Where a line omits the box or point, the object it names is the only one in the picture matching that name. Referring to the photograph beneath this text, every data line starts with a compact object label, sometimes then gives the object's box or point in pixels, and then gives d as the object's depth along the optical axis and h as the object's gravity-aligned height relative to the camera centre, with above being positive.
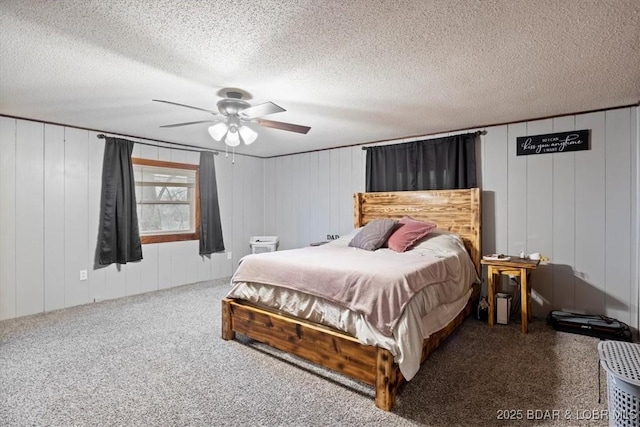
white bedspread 2.00 -0.72
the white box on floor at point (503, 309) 3.34 -1.01
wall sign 3.38 +0.75
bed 2.03 -0.89
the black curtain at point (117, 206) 4.18 +0.10
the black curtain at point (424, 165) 4.01 +0.64
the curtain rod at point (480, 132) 3.94 +0.98
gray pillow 3.65 -0.26
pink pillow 3.51 -0.25
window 4.61 +0.19
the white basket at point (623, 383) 1.42 -0.78
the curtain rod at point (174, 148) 4.14 +1.00
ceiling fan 2.74 +0.82
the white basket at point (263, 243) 5.70 -0.54
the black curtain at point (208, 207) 5.18 +0.10
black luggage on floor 2.90 -1.07
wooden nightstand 3.12 -0.62
